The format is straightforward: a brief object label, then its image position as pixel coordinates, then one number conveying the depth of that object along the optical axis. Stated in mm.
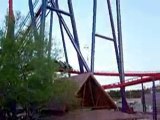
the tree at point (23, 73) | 8292
